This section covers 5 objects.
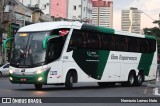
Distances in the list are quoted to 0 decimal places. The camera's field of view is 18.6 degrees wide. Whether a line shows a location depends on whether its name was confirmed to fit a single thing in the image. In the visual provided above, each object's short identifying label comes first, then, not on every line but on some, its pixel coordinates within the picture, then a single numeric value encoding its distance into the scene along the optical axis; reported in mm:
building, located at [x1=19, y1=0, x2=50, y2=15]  122000
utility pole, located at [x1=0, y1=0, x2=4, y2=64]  63262
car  49844
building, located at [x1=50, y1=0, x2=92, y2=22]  125275
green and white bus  23391
